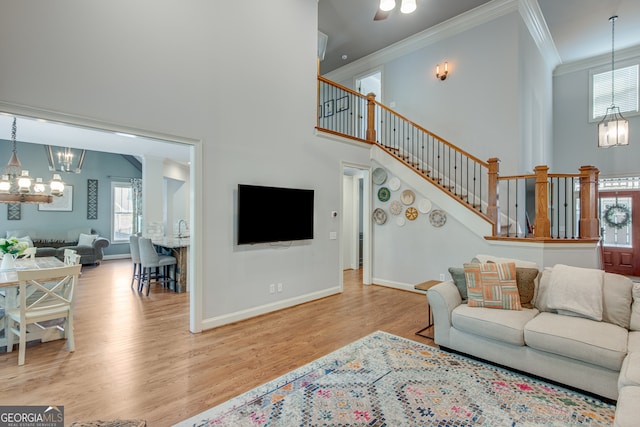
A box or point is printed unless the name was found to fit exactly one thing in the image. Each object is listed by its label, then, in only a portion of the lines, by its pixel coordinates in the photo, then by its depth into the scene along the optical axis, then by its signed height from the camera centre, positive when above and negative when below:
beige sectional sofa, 2.35 -0.97
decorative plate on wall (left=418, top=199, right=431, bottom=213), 5.54 +0.18
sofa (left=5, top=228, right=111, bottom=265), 8.01 -0.75
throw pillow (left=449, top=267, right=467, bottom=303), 3.42 -0.73
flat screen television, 4.16 +0.02
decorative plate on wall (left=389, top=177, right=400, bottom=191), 5.93 +0.63
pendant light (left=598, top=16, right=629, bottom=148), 5.56 +1.54
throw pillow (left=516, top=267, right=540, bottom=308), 3.18 -0.72
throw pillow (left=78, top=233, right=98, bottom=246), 8.51 -0.68
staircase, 4.59 +0.71
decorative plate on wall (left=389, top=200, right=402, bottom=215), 5.91 +0.16
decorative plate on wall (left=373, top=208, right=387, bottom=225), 6.13 +0.00
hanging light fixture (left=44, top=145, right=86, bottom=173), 7.03 +1.24
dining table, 3.17 -0.99
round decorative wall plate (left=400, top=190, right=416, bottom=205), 5.73 +0.36
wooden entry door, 7.12 -0.33
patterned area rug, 2.20 -1.45
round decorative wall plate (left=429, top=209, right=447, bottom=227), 5.36 -0.03
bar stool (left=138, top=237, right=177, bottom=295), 5.68 -0.85
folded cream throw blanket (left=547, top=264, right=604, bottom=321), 2.76 -0.71
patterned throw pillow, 3.10 -0.72
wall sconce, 6.64 +3.10
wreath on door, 7.23 +0.02
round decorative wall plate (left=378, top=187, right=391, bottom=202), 6.09 +0.44
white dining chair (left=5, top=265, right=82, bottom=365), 2.96 -0.95
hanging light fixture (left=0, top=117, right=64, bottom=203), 4.54 +0.49
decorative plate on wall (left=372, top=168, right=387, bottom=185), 6.13 +0.81
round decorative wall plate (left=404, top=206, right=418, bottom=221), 5.71 +0.06
